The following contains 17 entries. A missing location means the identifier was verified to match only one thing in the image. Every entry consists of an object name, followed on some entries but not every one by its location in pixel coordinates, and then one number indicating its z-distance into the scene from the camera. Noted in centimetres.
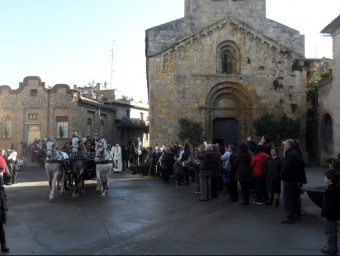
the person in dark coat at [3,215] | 756
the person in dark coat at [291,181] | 995
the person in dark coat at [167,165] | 2020
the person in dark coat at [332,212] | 733
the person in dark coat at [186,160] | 1867
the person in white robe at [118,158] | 2672
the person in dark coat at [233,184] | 1377
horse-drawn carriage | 1397
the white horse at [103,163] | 1473
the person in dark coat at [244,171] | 1271
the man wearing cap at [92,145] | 1658
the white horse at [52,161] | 1394
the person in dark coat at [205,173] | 1385
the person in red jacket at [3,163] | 1599
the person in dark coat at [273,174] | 1216
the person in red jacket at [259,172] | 1291
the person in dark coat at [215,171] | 1407
